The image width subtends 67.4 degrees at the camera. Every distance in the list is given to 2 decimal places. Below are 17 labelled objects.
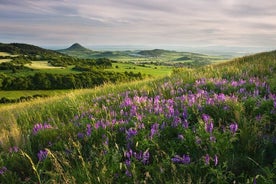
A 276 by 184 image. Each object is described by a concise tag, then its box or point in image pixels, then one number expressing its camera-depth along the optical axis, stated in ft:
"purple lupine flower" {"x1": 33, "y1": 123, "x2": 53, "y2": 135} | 12.50
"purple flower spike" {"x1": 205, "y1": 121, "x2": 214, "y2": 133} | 9.10
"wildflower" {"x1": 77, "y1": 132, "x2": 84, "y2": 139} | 10.93
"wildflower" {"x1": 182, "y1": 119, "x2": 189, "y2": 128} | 9.98
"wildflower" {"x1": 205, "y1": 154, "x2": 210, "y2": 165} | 7.68
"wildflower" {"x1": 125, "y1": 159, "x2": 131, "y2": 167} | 8.33
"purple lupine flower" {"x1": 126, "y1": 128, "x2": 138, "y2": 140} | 10.00
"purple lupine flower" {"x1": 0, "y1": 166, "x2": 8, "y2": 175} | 9.30
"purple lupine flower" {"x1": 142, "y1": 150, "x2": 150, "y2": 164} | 8.50
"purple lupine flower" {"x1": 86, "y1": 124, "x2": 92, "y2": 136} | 10.77
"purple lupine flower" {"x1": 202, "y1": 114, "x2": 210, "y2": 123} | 9.72
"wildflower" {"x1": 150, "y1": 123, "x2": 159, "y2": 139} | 9.63
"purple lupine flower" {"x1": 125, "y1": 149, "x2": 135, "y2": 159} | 8.73
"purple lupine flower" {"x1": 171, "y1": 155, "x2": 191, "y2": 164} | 8.14
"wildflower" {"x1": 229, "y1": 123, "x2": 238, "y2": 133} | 9.01
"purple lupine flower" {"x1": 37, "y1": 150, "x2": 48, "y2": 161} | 9.79
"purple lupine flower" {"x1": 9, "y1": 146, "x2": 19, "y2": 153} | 10.82
